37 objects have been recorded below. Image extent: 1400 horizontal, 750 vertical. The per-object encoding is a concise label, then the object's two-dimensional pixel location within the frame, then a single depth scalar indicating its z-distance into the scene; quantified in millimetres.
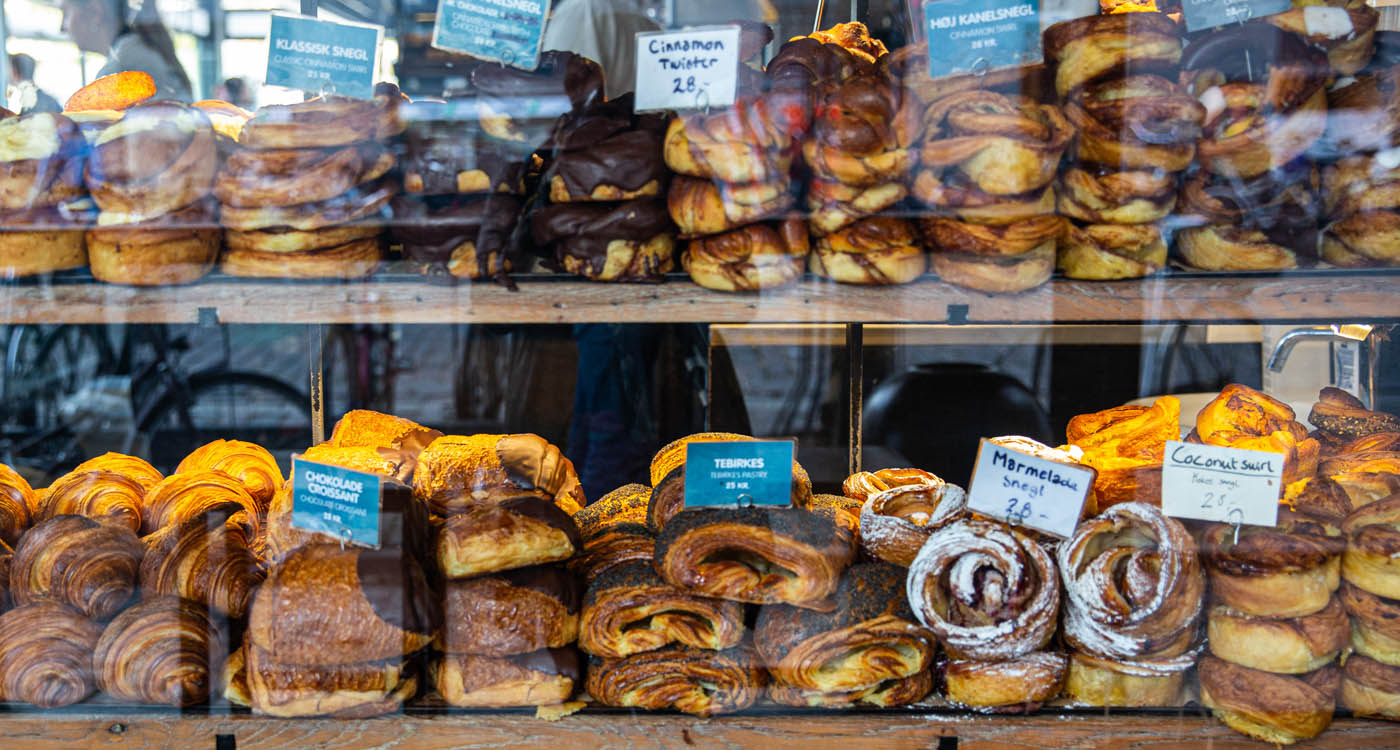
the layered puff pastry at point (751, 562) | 1630
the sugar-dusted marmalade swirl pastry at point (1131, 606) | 1590
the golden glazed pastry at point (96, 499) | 1939
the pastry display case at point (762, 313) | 1607
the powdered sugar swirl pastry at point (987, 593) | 1602
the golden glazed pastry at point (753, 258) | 1654
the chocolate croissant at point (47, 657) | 1642
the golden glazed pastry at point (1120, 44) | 1601
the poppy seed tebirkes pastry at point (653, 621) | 1661
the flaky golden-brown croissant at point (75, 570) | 1717
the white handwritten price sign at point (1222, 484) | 1657
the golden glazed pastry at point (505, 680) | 1640
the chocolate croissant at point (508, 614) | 1620
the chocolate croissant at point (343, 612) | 1577
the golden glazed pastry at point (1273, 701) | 1592
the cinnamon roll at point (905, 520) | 1768
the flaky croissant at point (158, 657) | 1632
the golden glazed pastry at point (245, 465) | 2123
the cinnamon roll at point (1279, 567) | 1577
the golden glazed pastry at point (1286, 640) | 1574
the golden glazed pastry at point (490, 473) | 1774
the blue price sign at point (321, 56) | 1638
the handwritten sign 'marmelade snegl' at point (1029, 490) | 1682
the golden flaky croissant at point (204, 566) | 1739
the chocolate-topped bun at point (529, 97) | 1676
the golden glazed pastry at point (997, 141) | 1574
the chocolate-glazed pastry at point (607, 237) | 1668
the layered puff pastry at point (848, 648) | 1630
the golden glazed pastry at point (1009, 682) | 1629
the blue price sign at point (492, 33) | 1680
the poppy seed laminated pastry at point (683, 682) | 1672
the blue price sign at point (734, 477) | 1745
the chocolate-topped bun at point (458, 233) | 1680
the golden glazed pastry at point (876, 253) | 1636
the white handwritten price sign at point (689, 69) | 1650
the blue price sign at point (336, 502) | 1653
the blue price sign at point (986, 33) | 1638
